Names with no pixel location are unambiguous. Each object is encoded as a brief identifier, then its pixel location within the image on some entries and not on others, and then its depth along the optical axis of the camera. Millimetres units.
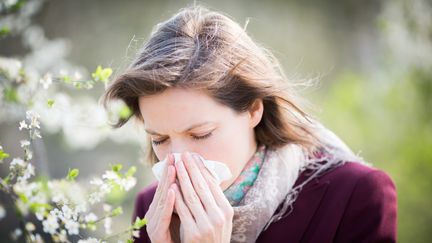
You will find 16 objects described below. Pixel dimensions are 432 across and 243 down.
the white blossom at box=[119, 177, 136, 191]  2231
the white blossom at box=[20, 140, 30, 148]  2169
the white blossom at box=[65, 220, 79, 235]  2153
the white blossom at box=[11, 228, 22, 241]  2084
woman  2548
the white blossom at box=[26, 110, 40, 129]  2199
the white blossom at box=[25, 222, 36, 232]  2084
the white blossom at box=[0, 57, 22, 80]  2196
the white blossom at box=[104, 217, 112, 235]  2211
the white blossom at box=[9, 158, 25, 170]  2137
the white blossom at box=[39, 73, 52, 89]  2264
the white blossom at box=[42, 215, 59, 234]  2129
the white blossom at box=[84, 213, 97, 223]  2156
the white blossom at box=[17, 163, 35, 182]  2134
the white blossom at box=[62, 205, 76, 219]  2165
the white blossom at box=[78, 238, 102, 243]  2134
